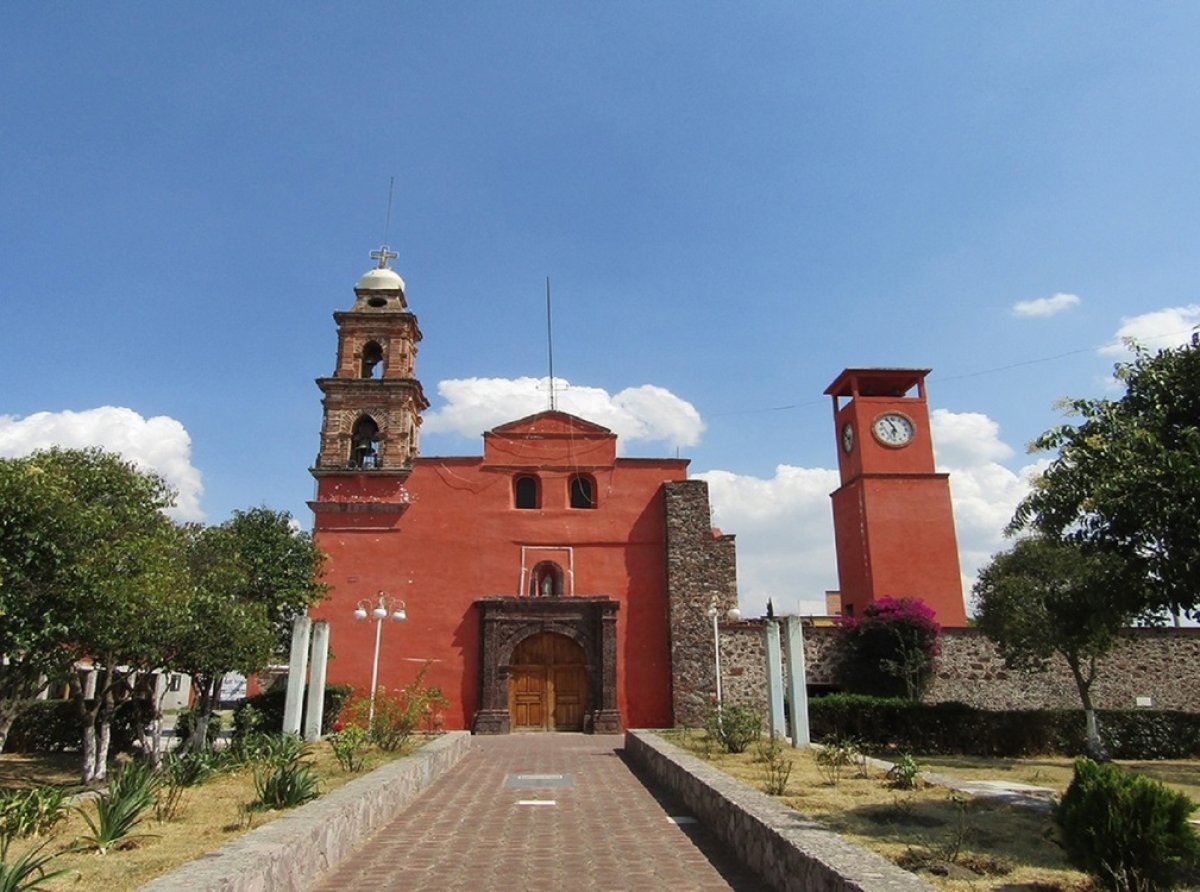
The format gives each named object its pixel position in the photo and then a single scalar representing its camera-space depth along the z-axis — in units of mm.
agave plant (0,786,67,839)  6335
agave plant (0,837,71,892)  3916
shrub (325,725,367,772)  9852
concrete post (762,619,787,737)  14367
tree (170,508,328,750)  14148
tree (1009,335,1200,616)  7426
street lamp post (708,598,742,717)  16241
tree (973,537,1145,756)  16453
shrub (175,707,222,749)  16922
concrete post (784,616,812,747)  13219
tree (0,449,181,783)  9008
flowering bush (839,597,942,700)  20047
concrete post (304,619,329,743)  14891
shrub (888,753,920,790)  8508
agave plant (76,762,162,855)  5703
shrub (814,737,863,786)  9750
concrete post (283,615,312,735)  14312
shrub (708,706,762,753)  11984
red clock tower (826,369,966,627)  23406
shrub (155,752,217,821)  7562
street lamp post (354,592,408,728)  15291
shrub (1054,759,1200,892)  4508
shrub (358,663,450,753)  12211
